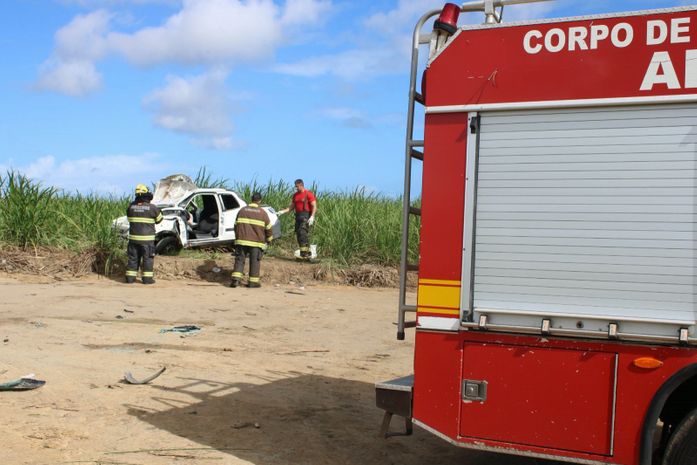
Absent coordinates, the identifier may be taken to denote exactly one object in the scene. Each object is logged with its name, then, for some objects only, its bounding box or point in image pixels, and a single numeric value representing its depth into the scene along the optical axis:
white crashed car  17.22
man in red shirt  18.52
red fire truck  4.42
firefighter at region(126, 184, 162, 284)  15.61
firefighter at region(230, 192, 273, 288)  15.98
